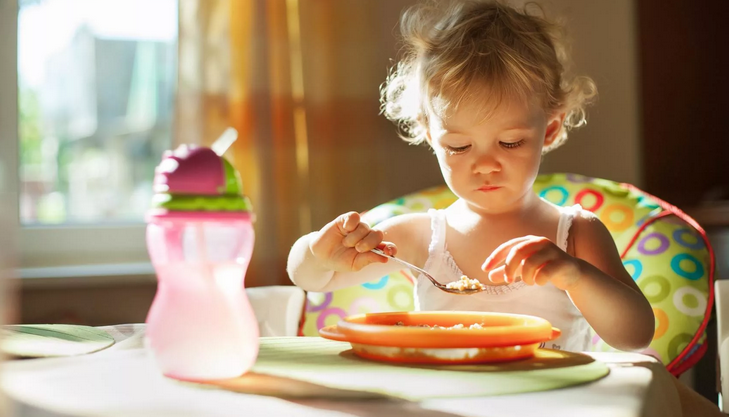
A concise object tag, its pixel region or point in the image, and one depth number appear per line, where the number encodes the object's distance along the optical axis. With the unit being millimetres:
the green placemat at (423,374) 577
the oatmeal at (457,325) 809
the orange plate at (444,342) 685
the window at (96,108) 2309
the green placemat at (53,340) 744
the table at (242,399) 508
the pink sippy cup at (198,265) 583
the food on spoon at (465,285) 965
